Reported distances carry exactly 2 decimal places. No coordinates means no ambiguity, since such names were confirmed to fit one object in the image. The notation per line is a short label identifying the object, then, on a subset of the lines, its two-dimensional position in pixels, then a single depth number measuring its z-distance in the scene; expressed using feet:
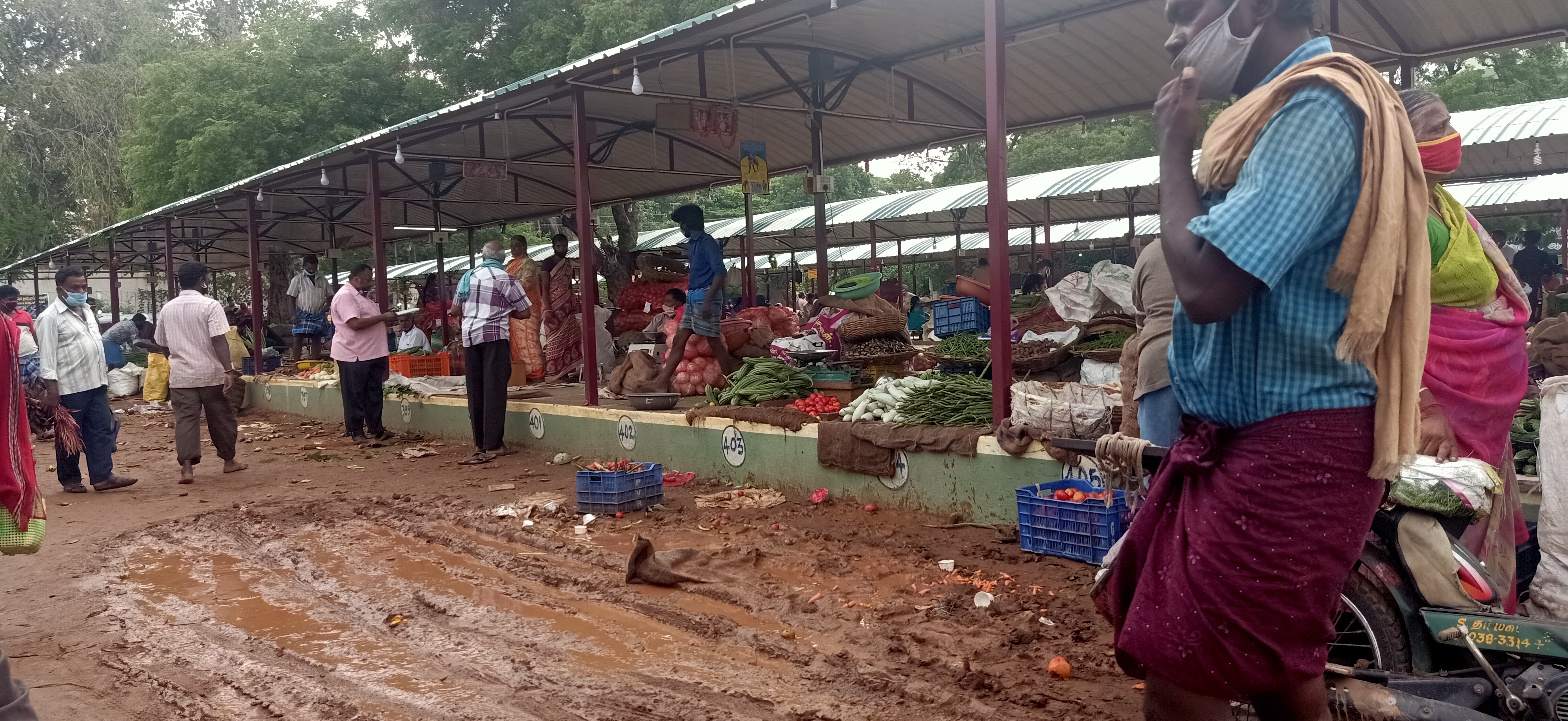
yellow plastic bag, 51.67
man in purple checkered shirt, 31.53
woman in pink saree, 11.09
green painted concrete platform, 20.29
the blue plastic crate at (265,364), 58.65
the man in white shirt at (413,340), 53.31
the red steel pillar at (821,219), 37.17
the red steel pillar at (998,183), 19.88
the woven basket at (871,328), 28.48
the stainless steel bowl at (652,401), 29.96
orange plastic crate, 42.96
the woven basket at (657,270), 43.65
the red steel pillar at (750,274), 42.16
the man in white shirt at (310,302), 55.26
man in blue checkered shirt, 5.22
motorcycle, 9.40
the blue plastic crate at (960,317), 27.89
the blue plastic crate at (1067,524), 16.88
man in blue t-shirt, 31.35
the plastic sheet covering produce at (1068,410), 18.57
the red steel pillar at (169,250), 59.41
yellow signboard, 38.68
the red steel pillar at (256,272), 51.78
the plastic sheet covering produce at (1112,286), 23.29
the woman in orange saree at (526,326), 43.27
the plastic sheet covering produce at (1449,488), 10.37
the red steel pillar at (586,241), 30.86
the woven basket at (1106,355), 22.95
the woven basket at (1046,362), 24.06
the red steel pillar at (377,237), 40.57
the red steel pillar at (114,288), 73.26
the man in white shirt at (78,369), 28.84
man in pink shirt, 37.65
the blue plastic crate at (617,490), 23.72
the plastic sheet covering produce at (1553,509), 11.16
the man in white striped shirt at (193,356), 31.12
